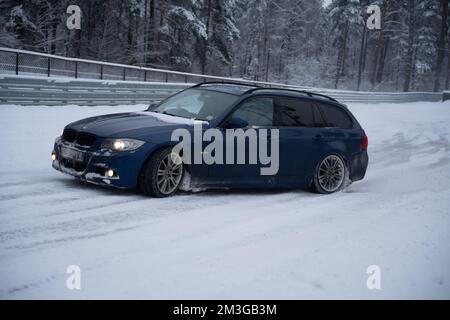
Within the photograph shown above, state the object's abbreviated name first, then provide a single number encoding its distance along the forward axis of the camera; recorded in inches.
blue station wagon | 267.0
